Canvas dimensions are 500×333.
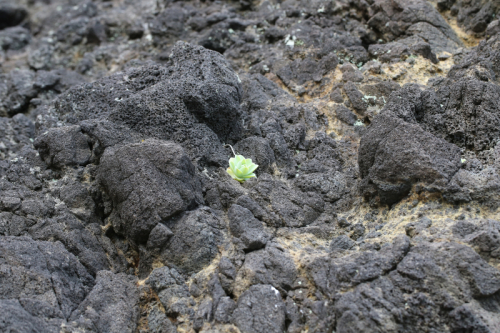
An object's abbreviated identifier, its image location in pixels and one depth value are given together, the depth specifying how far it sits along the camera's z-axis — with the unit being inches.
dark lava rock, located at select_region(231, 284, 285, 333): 97.8
